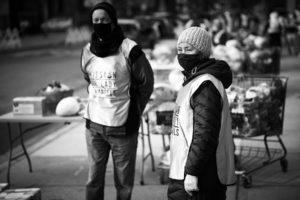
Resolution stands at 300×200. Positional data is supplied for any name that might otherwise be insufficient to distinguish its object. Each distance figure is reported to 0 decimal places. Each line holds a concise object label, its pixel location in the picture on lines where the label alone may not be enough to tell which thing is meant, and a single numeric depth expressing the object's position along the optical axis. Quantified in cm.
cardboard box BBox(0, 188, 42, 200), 819
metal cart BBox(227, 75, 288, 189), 1007
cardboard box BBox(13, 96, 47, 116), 1060
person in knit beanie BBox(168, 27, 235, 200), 580
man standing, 792
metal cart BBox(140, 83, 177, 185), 1041
